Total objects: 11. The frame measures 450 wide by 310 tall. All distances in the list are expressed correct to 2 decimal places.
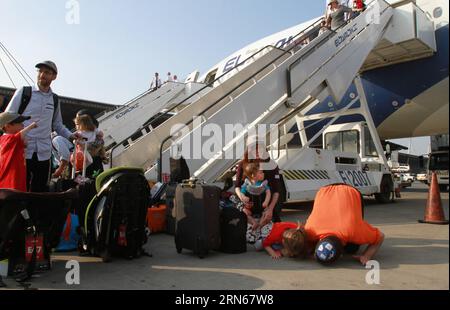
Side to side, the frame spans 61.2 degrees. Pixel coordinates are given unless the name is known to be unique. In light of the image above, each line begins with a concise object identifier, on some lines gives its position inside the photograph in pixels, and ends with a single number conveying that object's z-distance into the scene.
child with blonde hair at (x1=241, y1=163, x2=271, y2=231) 4.58
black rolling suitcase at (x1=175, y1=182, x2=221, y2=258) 4.10
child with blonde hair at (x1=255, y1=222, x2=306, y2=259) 3.87
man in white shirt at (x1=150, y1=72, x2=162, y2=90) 14.37
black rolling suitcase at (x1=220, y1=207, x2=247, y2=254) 4.31
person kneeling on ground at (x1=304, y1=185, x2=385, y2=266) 3.62
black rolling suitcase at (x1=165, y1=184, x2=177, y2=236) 5.42
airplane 9.82
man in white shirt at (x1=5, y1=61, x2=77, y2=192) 3.76
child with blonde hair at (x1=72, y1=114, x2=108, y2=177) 4.69
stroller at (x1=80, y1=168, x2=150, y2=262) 3.78
